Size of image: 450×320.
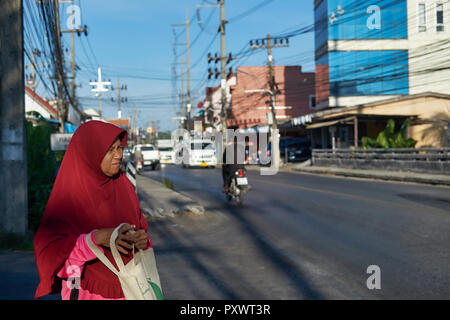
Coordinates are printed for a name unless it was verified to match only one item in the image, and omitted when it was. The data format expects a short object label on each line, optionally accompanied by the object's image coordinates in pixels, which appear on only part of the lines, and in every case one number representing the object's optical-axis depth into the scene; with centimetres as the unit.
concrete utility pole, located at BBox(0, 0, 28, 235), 830
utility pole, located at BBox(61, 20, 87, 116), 3801
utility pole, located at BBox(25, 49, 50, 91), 4852
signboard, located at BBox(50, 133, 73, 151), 1220
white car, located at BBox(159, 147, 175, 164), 5162
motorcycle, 1398
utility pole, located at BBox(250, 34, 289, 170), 3656
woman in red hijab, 251
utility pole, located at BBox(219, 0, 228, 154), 4259
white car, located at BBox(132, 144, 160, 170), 3803
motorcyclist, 1421
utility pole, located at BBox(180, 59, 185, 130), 8205
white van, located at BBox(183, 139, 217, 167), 3762
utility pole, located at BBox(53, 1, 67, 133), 2623
